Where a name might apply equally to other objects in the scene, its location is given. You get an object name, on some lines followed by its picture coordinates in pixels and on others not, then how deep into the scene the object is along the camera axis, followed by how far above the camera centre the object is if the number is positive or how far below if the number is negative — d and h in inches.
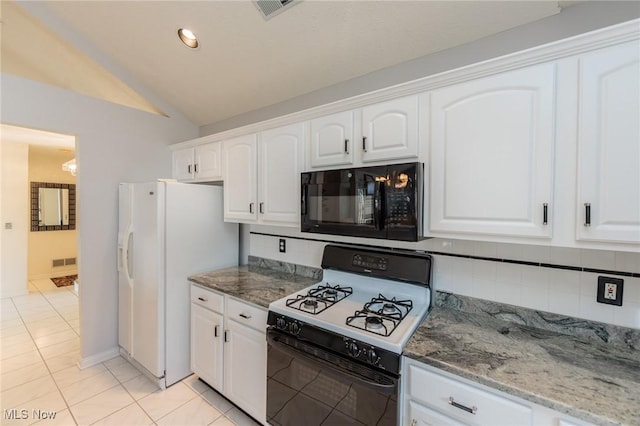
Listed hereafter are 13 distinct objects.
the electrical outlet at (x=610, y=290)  50.4 -14.3
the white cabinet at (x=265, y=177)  79.9 +9.8
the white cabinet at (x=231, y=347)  73.0 -39.6
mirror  207.2 +0.5
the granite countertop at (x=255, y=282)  76.7 -23.1
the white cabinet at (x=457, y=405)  39.5 -29.3
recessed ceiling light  84.0 +51.6
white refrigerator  90.4 -17.8
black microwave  57.1 +1.7
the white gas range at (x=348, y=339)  51.1 -25.7
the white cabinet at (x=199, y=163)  101.3 +17.4
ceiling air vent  68.6 +50.0
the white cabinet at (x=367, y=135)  60.4 +17.4
